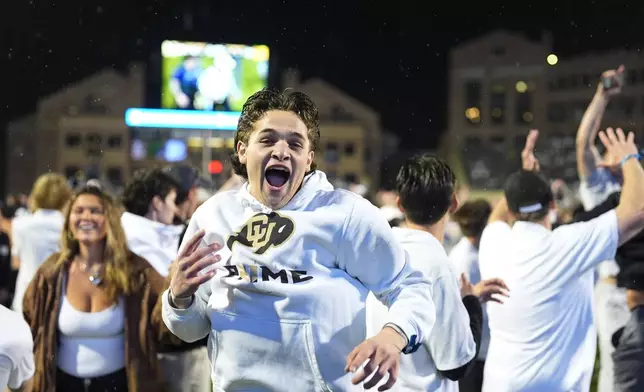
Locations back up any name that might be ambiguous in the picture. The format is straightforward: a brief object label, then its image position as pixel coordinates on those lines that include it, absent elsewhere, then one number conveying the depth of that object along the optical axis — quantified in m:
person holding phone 4.28
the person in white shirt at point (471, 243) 4.81
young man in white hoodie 2.20
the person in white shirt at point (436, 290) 2.81
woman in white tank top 3.51
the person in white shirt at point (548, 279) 3.58
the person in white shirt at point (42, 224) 5.34
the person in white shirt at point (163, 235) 4.34
